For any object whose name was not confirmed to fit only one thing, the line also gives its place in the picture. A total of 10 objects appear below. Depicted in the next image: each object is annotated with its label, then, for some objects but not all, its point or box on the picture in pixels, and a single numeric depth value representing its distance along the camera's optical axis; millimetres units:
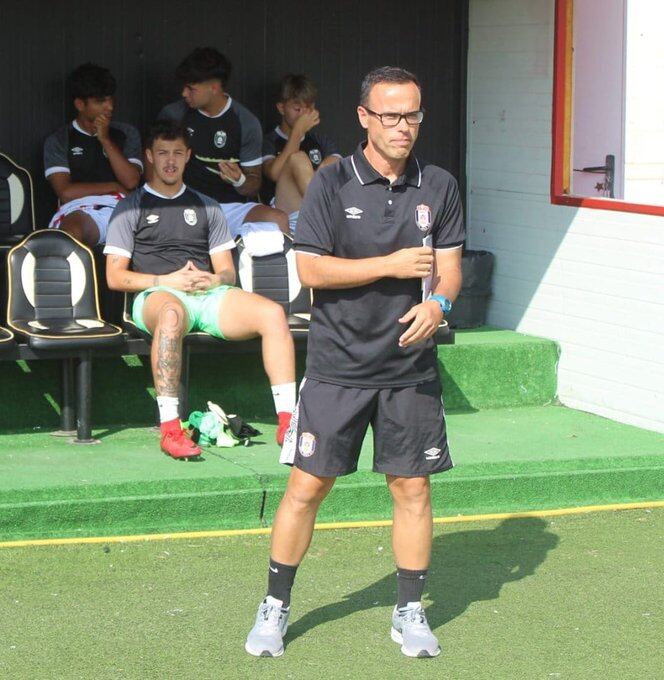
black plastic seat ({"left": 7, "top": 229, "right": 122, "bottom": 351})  12742
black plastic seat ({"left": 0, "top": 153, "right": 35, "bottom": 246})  14406
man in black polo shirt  7797
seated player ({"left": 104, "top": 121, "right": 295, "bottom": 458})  11977
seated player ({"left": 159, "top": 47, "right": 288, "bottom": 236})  14711
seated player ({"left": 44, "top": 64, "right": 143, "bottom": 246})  14414
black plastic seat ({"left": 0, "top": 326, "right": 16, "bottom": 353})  11805
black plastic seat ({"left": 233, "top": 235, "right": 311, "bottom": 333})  14047
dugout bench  12094
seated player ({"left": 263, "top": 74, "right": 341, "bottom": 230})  15320
